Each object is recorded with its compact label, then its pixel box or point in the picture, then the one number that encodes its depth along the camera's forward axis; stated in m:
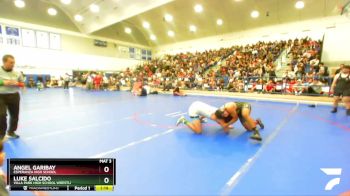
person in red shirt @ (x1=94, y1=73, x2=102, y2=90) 17.31
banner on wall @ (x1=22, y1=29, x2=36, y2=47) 18.12
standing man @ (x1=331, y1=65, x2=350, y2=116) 6.20
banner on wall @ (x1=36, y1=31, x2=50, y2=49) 19.00
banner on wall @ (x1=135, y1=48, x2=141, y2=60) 28.37
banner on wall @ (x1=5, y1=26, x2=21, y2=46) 17.13
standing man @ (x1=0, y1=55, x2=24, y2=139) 3.65
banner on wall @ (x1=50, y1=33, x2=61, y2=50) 19.97
